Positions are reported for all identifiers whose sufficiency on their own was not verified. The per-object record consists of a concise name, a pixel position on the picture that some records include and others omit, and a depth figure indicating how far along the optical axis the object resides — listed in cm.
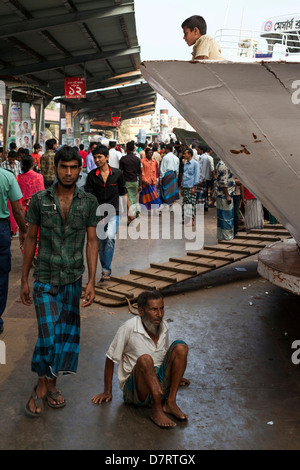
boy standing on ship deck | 410
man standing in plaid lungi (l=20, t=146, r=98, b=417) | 321
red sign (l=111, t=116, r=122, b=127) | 3725
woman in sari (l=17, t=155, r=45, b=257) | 714
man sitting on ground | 302
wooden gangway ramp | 559
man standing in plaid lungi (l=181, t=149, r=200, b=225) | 1091
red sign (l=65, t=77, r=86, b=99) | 1878
